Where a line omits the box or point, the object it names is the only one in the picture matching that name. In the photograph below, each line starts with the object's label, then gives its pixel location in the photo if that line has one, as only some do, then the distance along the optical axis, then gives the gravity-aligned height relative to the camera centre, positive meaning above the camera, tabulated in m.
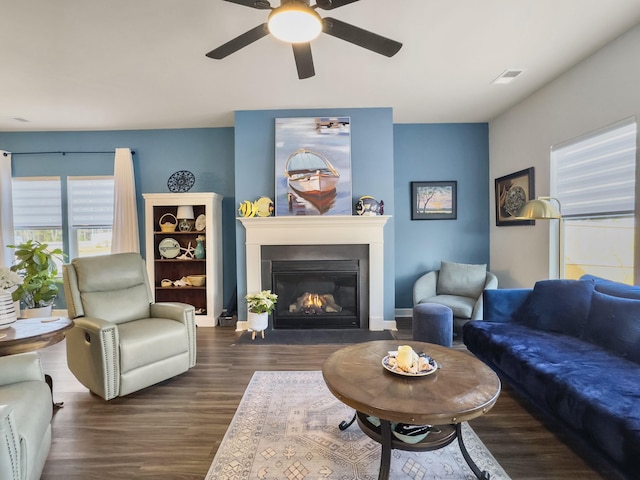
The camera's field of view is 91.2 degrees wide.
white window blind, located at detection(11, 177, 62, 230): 4.59 +0.47
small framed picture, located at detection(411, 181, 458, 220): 4.43 +0.45
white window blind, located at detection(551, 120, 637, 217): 2.46 +0.52
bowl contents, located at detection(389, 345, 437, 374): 1.60 -0.68
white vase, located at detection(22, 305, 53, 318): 3.90 -0.95
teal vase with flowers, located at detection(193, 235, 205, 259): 4.26 -0.20
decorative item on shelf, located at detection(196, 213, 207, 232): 4.28 +0.17
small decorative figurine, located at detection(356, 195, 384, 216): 3.79 +0.33
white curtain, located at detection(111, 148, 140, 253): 4.41 +0.44
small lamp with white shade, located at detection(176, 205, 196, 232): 4.17 +0.24
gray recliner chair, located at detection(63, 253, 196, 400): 2.26 -0.75
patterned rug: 1.59 -1.22
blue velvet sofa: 1.42 -0.80
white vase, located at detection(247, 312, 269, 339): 3.58 -1.01
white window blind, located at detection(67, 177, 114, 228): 4.60 +0.51
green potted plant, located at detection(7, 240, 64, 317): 3.88 -0.51
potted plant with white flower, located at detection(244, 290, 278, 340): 3.58 -0.86
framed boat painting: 3.84 +0.80
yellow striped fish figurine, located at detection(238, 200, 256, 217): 3.82 +0.31
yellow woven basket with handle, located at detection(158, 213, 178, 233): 4.24 +0.15
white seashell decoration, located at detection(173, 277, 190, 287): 4.26 -0.66
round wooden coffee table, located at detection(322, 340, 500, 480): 1.29 -0.73
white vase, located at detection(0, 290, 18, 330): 2.03 -0.49
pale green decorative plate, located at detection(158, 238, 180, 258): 4.25 -0.18
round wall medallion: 4.57 +0.78
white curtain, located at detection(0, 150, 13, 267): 4.38 +0.35
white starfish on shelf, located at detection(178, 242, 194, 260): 4.31 -0.25
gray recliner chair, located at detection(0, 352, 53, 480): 1.21 -0.79
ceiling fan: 1.52 +1.11
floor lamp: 2.60 +0.17
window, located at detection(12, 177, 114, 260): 4.59 +0.42
